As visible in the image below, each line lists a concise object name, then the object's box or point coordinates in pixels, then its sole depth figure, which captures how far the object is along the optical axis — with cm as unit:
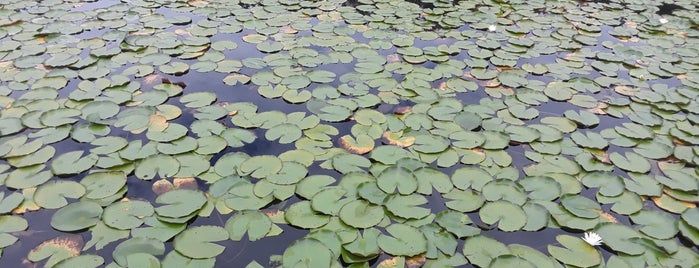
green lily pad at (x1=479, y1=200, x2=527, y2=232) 223
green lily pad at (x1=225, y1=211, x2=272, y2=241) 214
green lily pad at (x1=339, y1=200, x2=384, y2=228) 220
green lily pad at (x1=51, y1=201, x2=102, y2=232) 212
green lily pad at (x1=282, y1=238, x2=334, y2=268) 200
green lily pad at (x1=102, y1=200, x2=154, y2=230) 214
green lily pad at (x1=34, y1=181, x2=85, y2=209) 223
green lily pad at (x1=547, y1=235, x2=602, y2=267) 207
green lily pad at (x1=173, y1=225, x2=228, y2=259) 203
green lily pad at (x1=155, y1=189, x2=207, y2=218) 221
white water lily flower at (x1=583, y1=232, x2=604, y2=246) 215
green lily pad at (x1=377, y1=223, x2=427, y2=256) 207
